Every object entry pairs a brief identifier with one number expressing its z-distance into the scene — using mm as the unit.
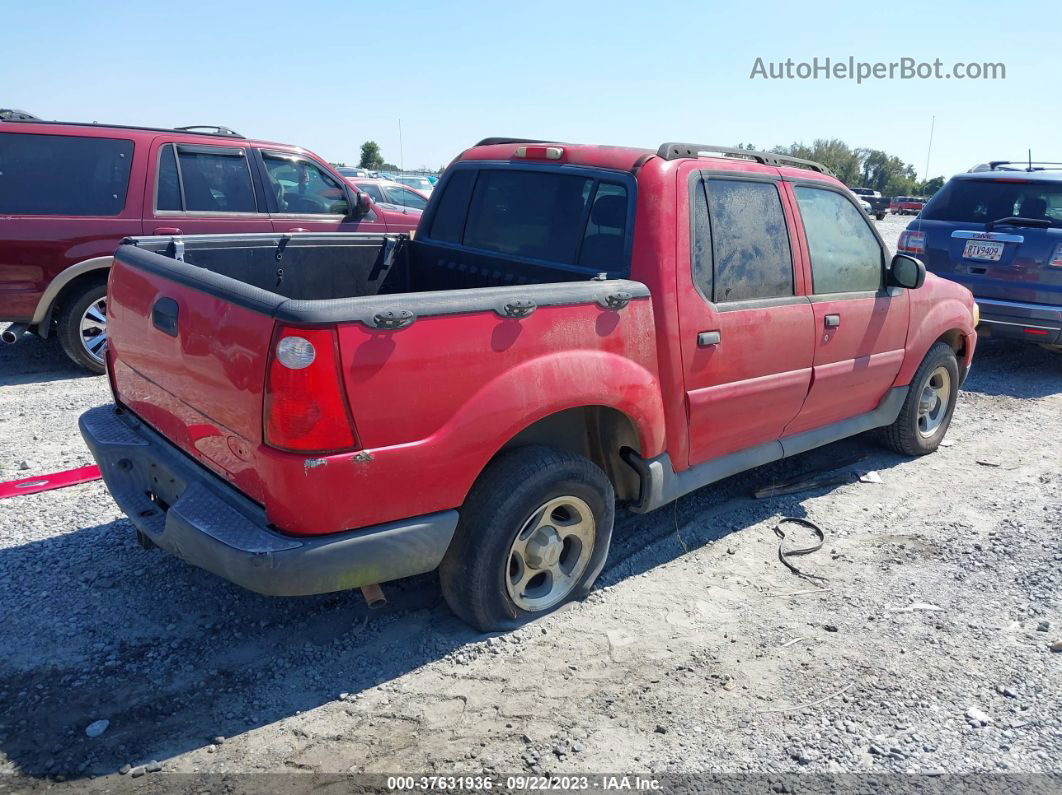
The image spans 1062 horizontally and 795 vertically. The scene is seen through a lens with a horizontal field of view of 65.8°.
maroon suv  6562
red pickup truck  2701
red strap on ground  4559
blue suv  7824
